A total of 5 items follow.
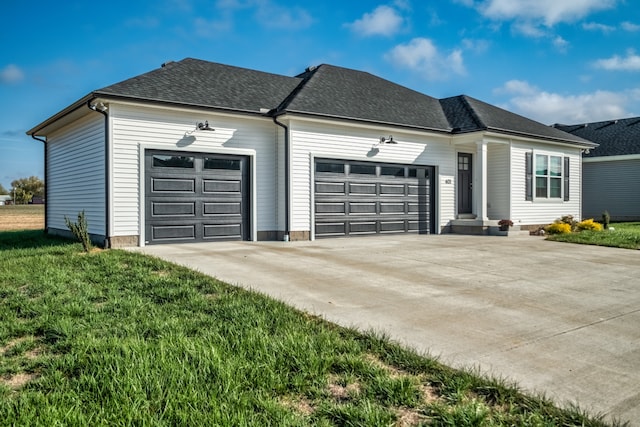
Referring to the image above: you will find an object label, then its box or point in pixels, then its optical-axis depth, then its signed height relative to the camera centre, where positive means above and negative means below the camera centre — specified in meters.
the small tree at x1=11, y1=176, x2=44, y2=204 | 84.00 +4.79
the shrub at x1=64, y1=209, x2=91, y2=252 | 8.27 -0.44
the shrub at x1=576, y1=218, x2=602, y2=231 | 14.31 -0.58
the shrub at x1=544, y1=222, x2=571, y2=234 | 13.20 -0.60
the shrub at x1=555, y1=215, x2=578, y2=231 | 14.73 -0.43
